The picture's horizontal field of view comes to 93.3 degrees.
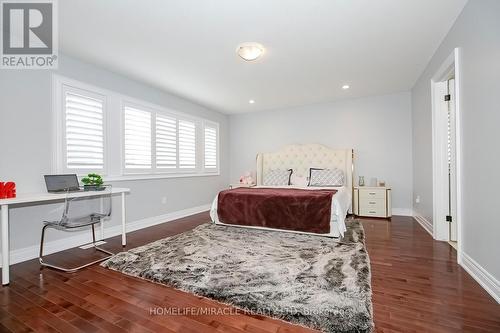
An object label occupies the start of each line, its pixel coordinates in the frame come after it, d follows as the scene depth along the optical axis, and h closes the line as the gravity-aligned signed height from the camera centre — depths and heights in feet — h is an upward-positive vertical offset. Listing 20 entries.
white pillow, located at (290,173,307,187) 16.78 -0.99
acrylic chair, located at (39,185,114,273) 8.00 -1.86
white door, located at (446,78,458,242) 9.95 +0.22
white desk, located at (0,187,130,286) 6.86 -1.25
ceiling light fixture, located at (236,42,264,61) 9.39 +4.74
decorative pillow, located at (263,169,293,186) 17.33 -0.81
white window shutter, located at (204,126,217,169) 19.17 +1.70
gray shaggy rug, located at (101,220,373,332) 5.38 -3.28
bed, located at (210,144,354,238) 10.82 -1.30
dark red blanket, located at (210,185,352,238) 10.55 -2.30
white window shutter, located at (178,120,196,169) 16.48 +1.69
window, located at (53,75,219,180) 10.16 +1.74
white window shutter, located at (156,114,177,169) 14.69 +1.67
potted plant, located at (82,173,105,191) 9.67 -0.60
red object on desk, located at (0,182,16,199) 7.48 -0.67
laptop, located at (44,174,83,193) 8.91 -0.57
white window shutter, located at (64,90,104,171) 10.26 +1.71
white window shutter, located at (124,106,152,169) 12.85 +1.69
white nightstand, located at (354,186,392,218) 14.89 -2.26
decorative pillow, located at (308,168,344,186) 15.87 -0.71
